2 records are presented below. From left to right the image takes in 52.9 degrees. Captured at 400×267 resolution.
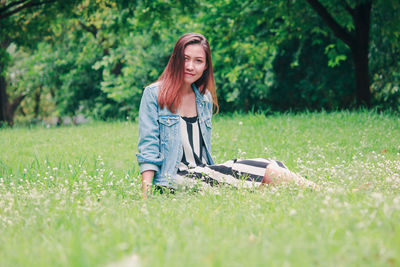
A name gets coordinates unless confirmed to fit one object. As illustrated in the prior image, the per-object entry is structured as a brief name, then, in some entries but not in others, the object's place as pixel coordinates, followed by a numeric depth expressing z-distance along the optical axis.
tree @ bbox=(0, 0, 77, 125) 13.59
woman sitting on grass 4.07
